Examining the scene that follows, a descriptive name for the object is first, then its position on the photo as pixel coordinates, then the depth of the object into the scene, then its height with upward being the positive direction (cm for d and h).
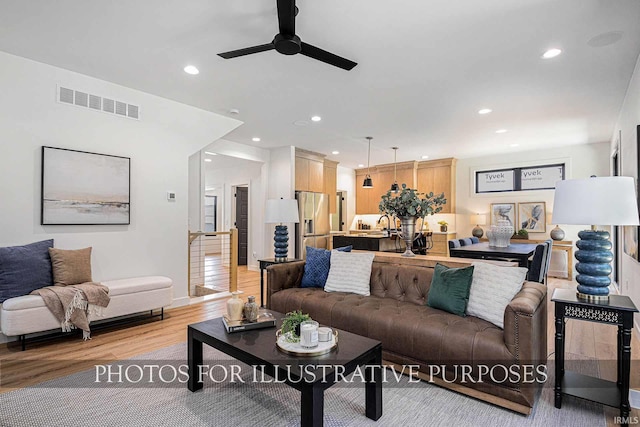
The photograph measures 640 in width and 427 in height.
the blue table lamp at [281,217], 457 -4
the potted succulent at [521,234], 716 -42
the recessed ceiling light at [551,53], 303 +146
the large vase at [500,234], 534 -31
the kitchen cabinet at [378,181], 889 +91
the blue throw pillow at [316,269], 374 -61
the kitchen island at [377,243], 613 -53
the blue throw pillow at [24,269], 314 -52
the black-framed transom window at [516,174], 712 +90
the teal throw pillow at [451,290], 266 -60
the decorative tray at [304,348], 192 -77
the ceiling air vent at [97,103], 366 +127
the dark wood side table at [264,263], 432 -63
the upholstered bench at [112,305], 305 -92
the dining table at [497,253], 453 -53
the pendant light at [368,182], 751 +71
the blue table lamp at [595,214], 201 +0
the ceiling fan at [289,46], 213 +119
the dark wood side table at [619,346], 201 -81
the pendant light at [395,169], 884 +120
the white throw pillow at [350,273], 343 -61
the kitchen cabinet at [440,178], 841 +91
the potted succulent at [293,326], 207 -70
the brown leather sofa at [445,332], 212 -85
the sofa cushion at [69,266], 343 -53
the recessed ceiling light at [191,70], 347 +150
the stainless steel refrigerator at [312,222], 727 -18
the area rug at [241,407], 205 -125
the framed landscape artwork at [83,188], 356 +30
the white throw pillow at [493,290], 245 -56
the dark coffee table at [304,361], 167 -81
